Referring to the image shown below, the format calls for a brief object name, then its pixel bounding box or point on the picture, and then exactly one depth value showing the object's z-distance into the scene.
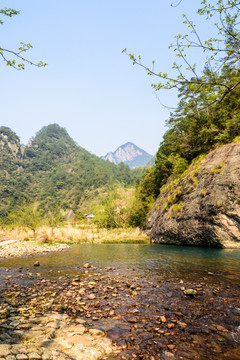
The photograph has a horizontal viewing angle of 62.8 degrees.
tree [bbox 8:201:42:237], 29.34
